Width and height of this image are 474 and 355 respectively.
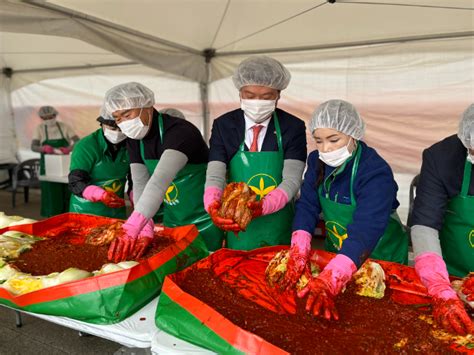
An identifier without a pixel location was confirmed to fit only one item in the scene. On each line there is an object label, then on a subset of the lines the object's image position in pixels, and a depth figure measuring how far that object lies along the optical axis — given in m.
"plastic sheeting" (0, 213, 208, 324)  1.56
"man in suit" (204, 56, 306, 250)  2.23
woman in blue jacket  1.57
